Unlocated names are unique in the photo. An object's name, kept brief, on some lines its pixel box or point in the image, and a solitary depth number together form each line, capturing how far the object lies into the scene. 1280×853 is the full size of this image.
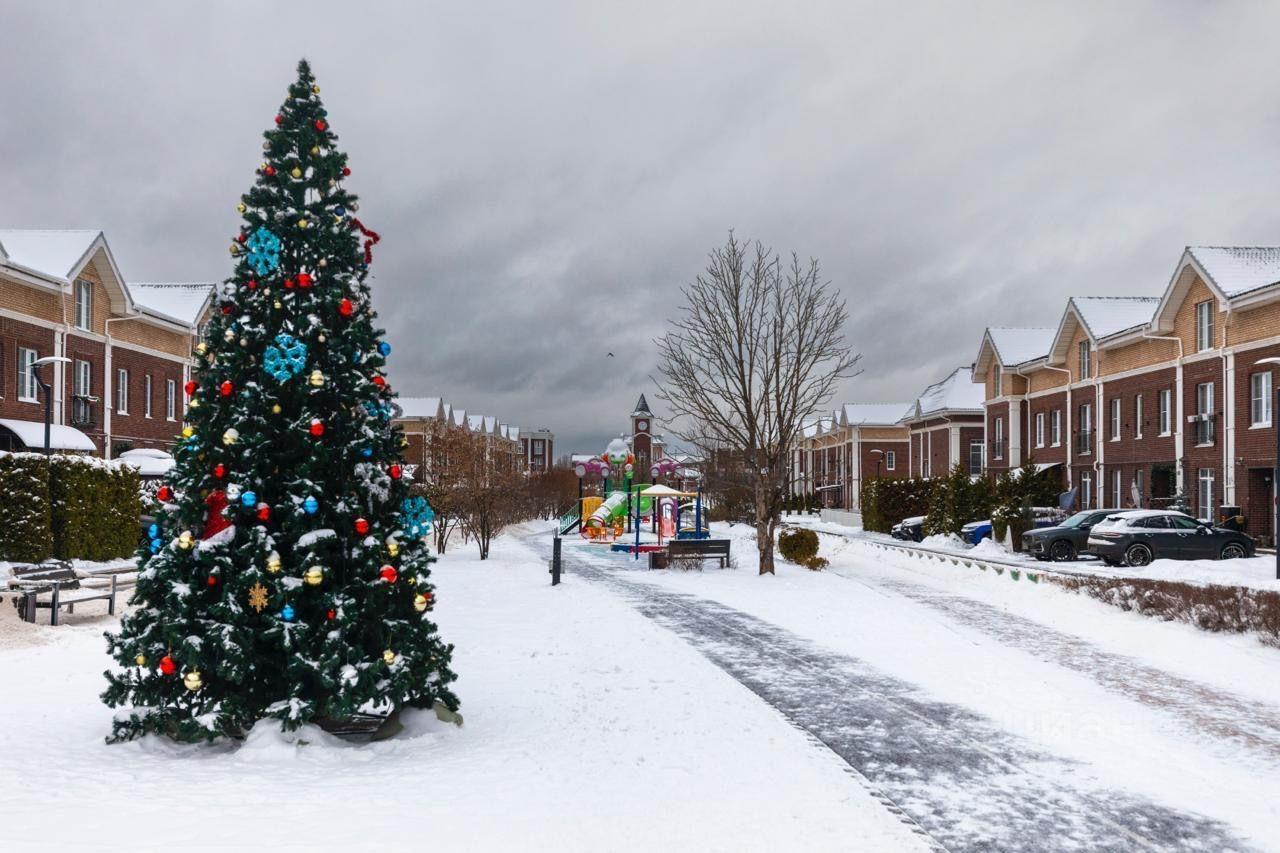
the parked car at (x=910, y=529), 41.69
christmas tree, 7.23
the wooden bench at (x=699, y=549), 25.89
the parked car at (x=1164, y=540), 26.08
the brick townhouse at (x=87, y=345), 29.61
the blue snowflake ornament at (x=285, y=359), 7.52
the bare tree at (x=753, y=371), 24.95
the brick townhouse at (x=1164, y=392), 29.83
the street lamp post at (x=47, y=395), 23.46
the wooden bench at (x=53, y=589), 14.41
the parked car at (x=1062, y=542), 28.88
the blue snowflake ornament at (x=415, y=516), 7.93
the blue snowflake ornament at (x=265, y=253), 7.77
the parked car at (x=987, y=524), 33.16
